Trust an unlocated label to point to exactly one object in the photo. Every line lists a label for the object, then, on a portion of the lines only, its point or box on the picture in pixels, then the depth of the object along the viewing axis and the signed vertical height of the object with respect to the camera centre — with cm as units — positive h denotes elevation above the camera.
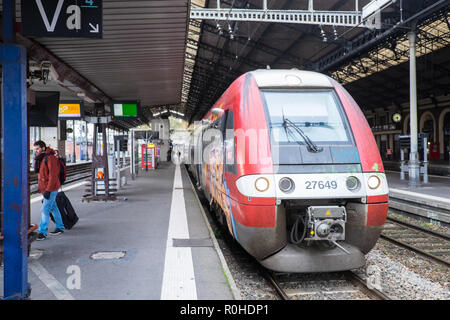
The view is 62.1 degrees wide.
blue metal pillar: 356 +0
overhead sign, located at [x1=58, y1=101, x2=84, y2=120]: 1009 +130
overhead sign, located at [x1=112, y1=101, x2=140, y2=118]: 1136 +148
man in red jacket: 652 -33
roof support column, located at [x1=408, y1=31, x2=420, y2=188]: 1355 +114
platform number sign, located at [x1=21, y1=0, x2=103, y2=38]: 397 +153
